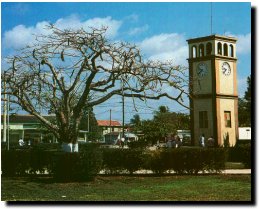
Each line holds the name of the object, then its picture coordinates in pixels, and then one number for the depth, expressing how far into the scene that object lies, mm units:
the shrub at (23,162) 15609
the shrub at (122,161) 16031
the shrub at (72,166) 13891
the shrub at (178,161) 16188
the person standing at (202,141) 23969
